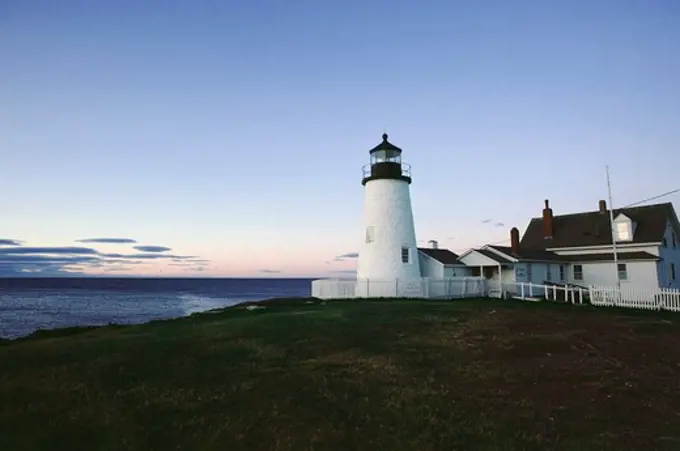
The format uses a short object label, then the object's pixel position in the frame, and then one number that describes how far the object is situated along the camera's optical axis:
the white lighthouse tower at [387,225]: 29.42
